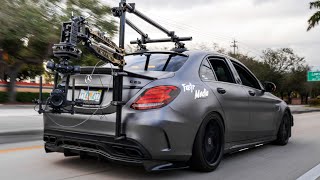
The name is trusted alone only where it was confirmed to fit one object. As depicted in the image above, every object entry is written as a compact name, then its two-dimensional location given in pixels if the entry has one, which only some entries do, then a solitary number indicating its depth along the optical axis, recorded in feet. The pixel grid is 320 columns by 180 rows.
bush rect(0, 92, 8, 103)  115.20
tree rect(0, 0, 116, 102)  54.49
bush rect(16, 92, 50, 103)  123.95
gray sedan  15.11
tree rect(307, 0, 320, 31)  120.57
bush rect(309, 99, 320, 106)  170.32
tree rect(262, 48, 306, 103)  200.08
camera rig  15.24
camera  15.88
